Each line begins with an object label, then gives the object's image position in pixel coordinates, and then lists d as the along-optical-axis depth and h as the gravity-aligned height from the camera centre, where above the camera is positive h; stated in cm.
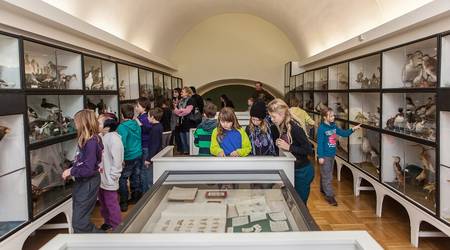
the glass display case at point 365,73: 586 +53
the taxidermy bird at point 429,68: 412 +40
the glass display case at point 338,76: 695 +57
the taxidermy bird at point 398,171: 497 -80
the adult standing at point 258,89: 1020 +50
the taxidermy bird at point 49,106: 453 +6
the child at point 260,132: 424 -25
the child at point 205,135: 508 -32
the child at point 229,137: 408 -29
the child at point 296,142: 369 -31
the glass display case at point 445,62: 362 +39
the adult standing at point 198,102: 818 +16
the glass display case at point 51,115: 419 -3
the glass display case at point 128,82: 734 +53
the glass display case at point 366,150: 566 -65
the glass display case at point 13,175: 357 -56
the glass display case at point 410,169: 432 -74
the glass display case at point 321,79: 826 +61
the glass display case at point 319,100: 847 +16
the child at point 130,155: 524 -59
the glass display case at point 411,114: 428 -8
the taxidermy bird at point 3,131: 345 -16
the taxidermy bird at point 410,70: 467 +42
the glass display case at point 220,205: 223 -61
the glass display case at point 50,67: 408 +50
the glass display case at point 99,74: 569 +55
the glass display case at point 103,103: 589 +12
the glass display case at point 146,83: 845 +59
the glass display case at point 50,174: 410 -68
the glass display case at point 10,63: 352 +43
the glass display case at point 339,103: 701 +7
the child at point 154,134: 542 -32
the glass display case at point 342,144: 690 -66
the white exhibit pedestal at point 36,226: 333 -105
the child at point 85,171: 362 -52
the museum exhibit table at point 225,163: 369 -49
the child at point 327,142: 565 -48
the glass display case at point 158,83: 978 +67
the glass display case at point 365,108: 589 -2
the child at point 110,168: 440 -62
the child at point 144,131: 568 -29
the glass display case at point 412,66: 421 +47
